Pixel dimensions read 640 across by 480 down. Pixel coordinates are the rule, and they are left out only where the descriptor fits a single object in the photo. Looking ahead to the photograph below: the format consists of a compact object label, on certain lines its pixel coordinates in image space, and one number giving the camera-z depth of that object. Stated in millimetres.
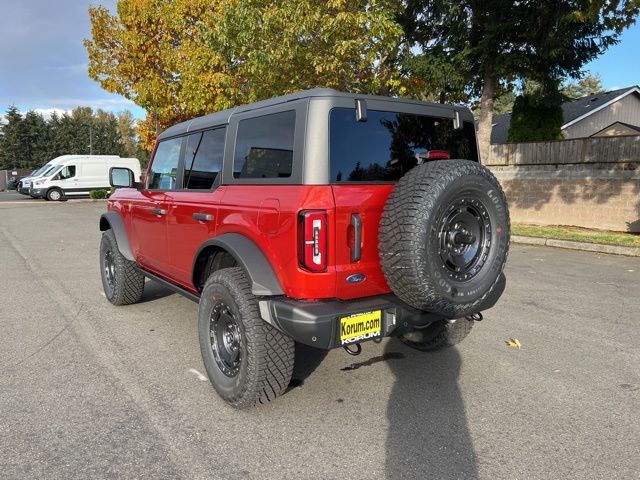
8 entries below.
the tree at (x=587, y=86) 66938
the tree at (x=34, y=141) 71500
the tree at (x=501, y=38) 12055
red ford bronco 2699
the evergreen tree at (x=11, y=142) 69812
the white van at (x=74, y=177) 24906
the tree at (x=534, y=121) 14797
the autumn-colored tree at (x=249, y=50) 11203
